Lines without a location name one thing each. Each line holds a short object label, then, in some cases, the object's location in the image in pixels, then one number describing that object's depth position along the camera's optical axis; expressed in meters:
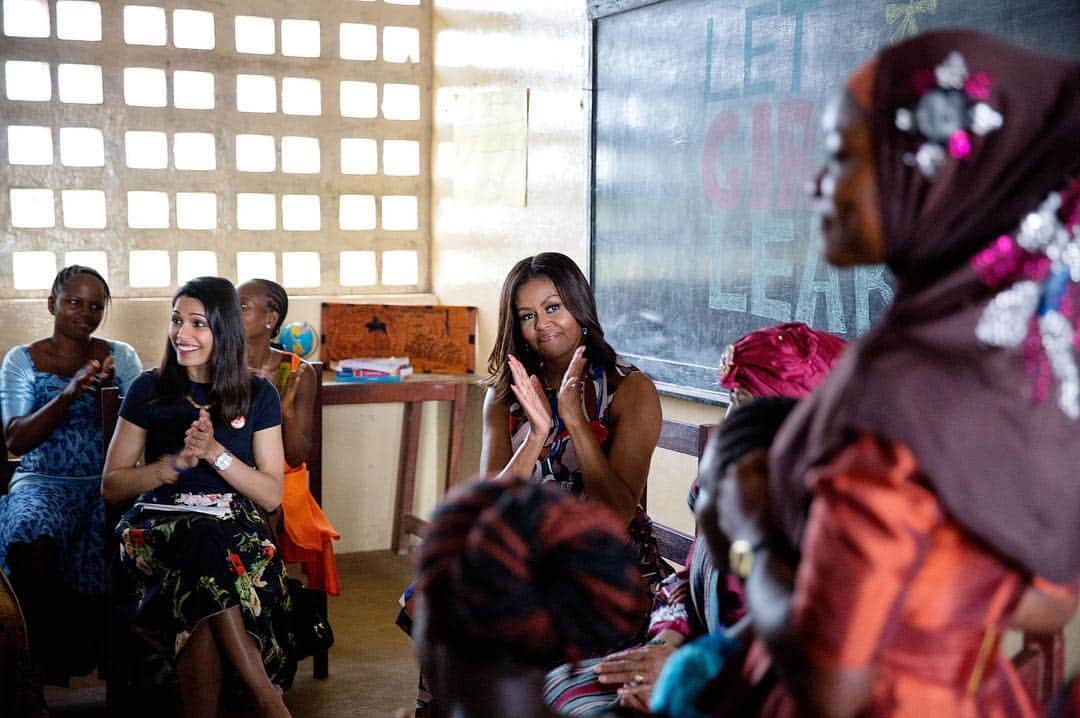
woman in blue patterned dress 3.37
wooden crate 5.03
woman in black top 2.99
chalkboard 2.80
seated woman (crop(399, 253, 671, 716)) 2.61
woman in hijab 0.90
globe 5.00
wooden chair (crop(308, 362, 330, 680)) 3.74
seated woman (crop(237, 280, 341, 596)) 3.62
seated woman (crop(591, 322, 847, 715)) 1.89
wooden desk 4.66
